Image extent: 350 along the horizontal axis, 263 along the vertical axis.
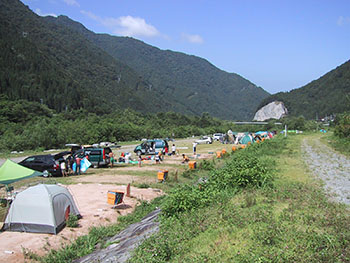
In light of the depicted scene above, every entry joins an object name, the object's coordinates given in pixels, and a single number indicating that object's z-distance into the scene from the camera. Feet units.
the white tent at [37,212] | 33.65
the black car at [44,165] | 67.46
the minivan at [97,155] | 82.74
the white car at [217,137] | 226.09
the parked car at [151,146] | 112.37
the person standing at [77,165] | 71.72
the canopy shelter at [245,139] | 172.76
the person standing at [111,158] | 85.20
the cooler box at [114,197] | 42.55
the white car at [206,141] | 197.36
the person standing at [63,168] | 67.72
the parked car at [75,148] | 87.97
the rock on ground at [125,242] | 26.23
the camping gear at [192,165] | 77.35
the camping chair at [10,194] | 41.66
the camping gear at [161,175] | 62.34
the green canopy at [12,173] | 42.42
